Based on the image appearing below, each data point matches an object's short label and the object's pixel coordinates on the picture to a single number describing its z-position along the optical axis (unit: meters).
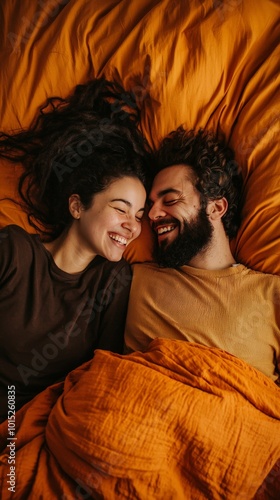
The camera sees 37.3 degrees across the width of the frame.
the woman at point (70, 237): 1.30
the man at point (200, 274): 1.28
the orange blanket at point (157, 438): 0.95
